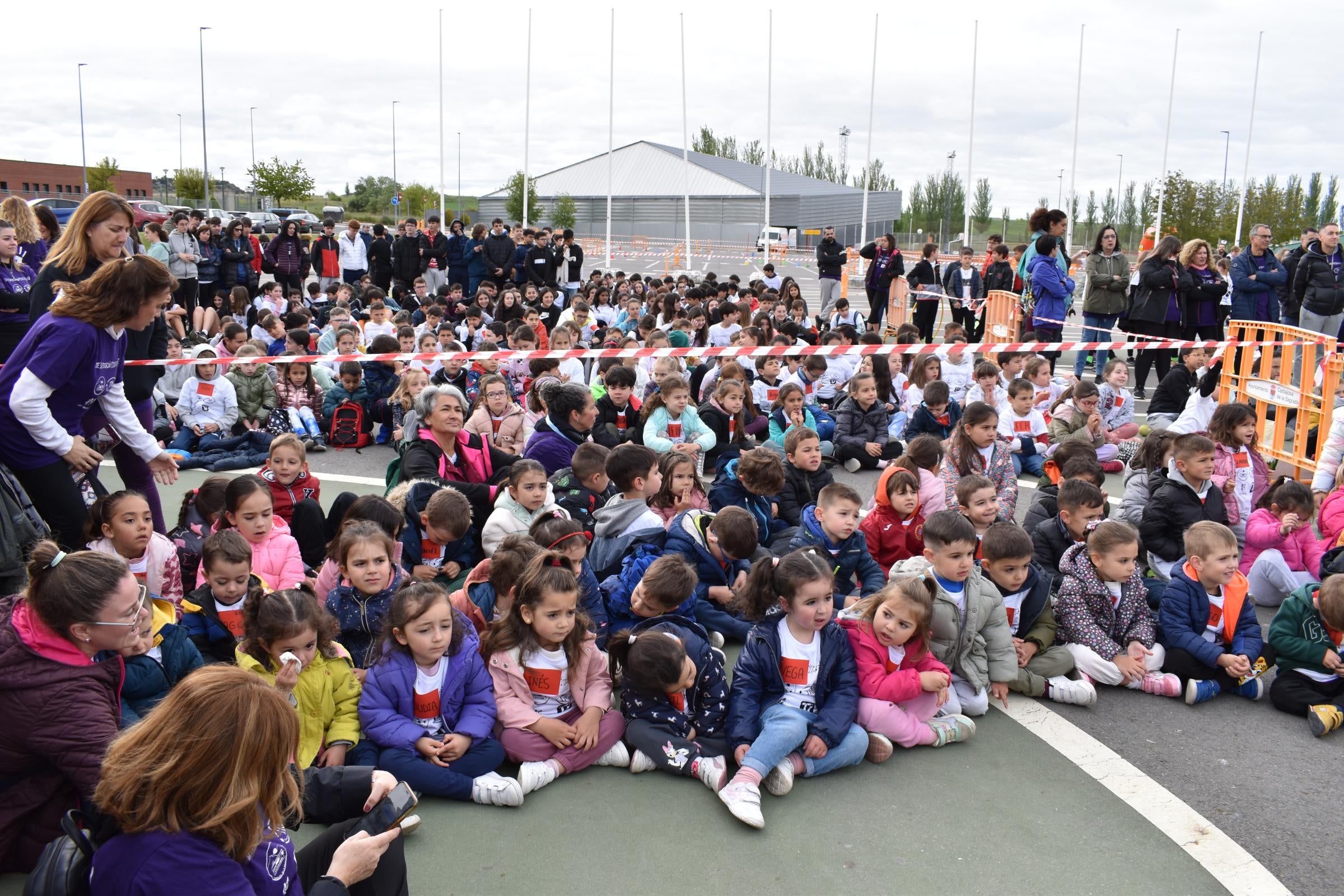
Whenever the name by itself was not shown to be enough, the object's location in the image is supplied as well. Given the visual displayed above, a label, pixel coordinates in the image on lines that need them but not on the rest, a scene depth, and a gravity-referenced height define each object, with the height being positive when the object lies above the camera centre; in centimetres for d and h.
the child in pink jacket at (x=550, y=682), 422 -167
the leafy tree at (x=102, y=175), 6662 +661
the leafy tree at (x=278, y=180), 6062 +597
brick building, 7169 +702
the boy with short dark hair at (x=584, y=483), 639 -122
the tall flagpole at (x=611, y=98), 2945 +552
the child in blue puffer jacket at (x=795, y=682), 420 -165
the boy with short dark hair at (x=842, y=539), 553 -134
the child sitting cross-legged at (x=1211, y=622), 508 -160
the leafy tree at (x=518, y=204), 6406 +535
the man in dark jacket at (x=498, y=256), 1875 +55
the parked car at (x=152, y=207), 4528 +338
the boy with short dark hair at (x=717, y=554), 532 -139
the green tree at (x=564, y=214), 6894 +498
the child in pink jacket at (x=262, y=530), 518 -127
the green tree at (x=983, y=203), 8606 +811
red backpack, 1026 -144
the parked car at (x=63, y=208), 2570 +184
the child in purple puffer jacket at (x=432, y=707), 403 -171
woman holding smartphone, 225 -113
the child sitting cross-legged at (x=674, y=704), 425 -178
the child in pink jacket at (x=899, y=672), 439 -165
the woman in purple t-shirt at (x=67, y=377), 462 -46
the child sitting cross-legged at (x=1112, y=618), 511 -160
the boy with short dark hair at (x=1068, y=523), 559 -123
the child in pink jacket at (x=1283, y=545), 620 -147
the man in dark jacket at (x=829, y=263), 2028 +62
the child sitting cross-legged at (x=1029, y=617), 502 -161
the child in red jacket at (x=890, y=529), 614 -140
